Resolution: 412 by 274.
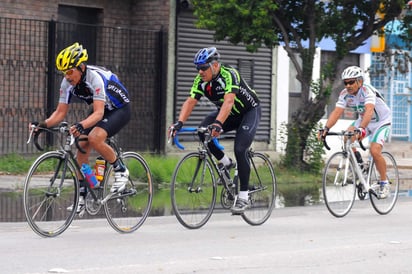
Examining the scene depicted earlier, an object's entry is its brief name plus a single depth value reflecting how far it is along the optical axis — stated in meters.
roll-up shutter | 21.97
